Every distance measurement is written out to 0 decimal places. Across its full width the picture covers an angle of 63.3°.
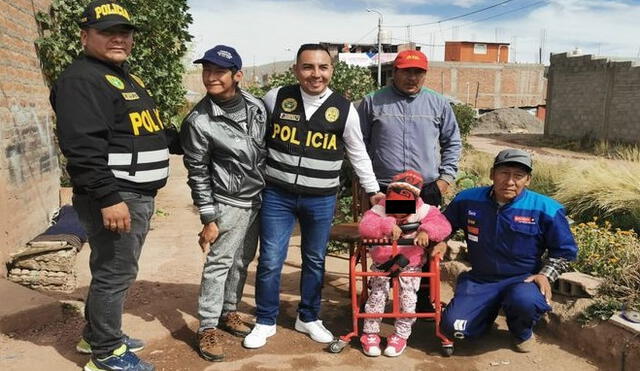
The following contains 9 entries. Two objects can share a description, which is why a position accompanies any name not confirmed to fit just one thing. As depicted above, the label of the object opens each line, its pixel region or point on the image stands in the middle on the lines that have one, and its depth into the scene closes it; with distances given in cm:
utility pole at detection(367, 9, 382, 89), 2892
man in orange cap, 359
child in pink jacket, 336
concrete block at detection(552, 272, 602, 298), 358
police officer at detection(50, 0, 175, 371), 249
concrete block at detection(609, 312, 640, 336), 307
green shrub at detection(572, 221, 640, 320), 338
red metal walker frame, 337
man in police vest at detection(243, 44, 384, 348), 324
